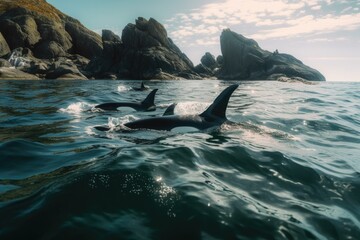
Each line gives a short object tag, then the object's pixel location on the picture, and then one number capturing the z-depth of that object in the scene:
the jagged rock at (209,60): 133.06
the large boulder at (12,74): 60.50
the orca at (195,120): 9.80
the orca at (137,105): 16.09
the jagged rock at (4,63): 69.63
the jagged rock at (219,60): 129.62
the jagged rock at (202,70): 107.89
